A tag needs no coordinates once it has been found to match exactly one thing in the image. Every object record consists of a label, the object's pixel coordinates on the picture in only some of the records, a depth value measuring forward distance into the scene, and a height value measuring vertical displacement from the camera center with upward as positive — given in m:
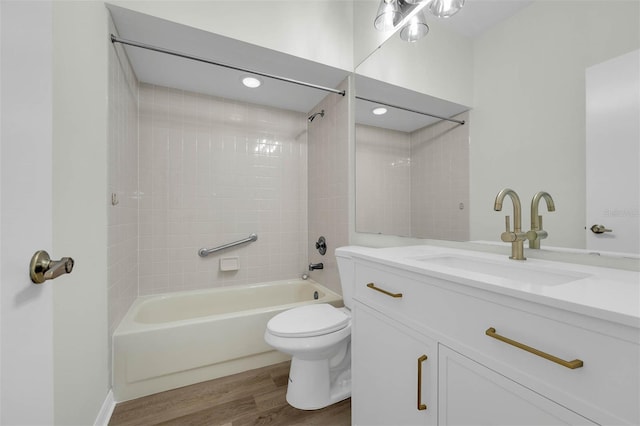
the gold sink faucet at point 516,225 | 0.92 -0.04
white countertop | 0.47 -0.17
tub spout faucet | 2.23 -0.46
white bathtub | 1.44 -0.80
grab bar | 2.21 -0.28
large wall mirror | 0.84 +0.45
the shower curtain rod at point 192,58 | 1.35 +0.90
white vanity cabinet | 0.46 -0.34
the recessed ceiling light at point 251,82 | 1.96 +1.02
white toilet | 1.33 -0.71
